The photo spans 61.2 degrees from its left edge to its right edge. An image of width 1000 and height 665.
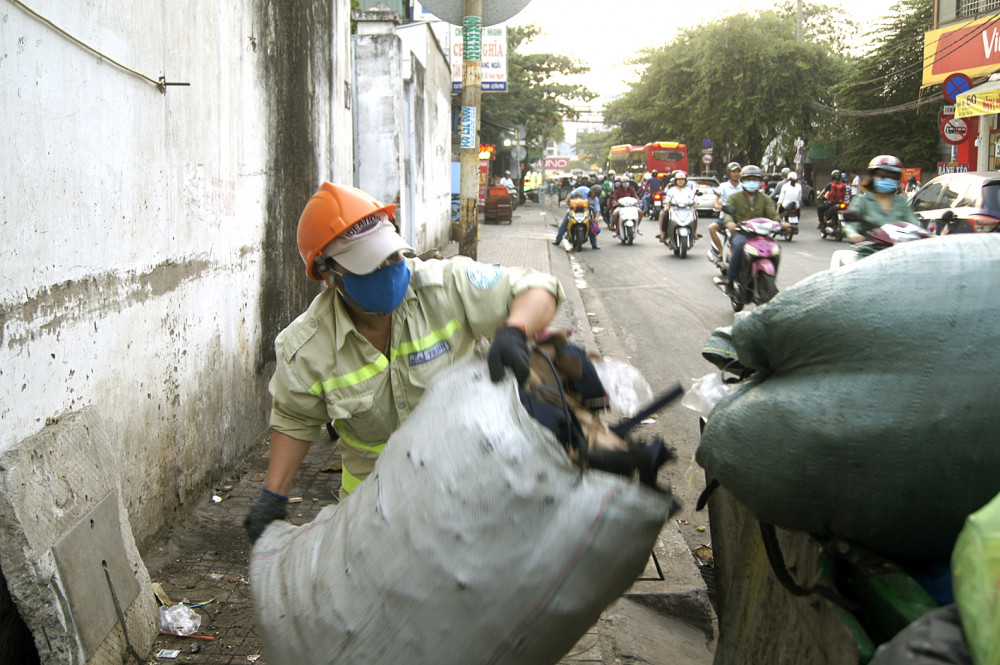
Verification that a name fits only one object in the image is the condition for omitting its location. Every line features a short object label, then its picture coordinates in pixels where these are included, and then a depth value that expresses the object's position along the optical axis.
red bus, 36.78
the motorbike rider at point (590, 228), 16.23
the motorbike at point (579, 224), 16.14
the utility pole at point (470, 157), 7.60
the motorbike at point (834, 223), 18.11
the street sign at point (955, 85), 17.20
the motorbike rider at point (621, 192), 17.89
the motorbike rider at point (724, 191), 9.91
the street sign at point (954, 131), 17.09
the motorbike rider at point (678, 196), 14.11
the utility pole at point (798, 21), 30.38
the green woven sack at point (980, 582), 0.83
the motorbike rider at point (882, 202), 6.18
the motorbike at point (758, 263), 7.94
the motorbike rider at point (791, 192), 20.03
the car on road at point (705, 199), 27.03
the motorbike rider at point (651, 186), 26.80
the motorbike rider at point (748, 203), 8.59
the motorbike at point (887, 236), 5.10
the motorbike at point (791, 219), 13.14
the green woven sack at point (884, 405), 1.10
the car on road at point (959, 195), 9.55
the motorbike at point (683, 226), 14.21
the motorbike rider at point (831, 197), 19.09
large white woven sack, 1.27
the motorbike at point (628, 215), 17.02
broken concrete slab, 2.16
